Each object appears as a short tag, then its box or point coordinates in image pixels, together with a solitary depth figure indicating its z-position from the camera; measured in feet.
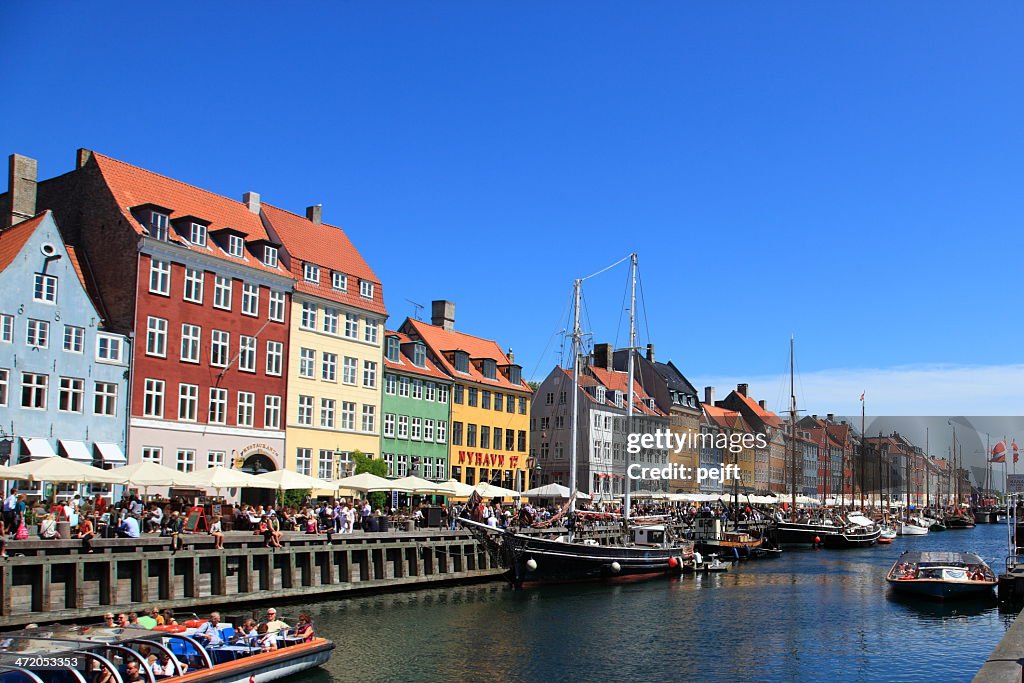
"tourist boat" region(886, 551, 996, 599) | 144.46
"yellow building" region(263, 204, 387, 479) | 203.00
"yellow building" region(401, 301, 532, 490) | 259.80
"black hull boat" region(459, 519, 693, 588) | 162.02
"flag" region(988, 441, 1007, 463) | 464.07
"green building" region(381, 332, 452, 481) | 232.32
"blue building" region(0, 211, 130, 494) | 151.23
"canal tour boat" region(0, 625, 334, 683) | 61.41
